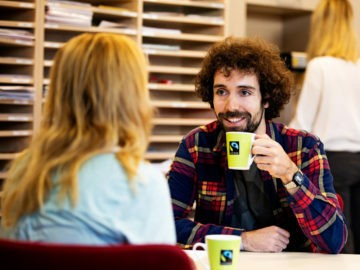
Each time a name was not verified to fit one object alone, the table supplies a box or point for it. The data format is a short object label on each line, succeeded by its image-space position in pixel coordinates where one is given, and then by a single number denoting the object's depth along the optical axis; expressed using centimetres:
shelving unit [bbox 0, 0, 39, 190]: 352
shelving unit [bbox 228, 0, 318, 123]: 480
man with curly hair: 218
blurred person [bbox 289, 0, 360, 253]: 373
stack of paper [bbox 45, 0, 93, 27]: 365
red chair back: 113
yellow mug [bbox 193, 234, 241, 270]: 168
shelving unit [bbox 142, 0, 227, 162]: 406
